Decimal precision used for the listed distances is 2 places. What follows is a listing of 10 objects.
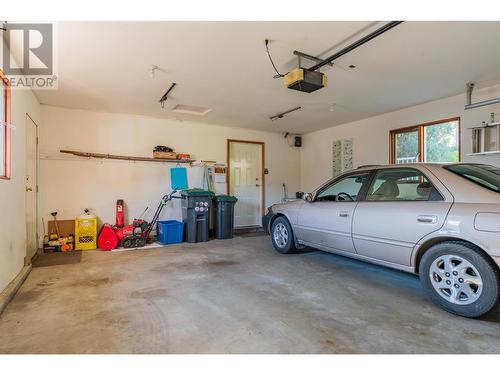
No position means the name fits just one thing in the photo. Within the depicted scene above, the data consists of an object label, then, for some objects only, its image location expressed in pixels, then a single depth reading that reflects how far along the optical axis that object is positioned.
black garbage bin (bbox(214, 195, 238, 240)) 5.93
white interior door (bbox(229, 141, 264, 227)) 7.21
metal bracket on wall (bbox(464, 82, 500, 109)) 3.94
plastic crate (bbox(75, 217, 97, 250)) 5.06
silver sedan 2.23
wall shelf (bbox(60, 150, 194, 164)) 5.35
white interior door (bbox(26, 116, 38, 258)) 4.21
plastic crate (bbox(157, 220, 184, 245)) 5.46
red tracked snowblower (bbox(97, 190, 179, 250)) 5.02
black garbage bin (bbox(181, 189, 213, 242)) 5.57
